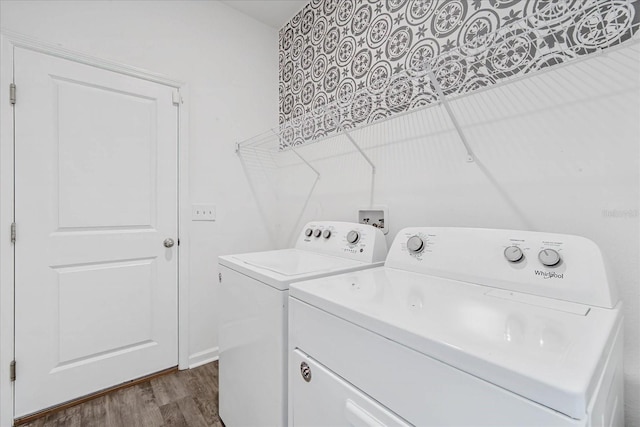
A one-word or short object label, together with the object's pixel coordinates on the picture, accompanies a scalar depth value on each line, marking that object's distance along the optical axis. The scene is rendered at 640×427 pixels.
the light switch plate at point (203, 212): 2.05
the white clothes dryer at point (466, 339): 0.45
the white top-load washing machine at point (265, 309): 0.99
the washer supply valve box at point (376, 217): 1.53
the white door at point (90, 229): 1.53
